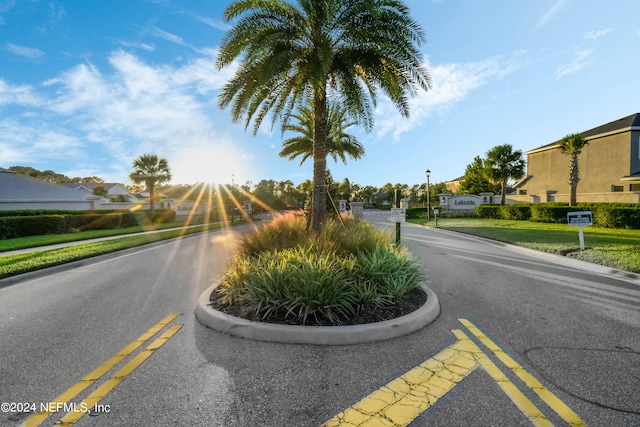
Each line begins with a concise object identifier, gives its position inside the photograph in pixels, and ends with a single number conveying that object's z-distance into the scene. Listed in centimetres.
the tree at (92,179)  10884
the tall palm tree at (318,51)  847
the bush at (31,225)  1687
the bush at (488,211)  3026
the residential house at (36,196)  2684
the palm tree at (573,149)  2466
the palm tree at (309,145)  2198
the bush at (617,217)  1658
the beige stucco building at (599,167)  2889
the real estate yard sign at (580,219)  1005
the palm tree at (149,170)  3869
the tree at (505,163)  3700
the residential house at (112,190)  5734
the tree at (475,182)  5912
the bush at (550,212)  2194
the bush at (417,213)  3758
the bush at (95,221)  2138
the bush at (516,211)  2605
